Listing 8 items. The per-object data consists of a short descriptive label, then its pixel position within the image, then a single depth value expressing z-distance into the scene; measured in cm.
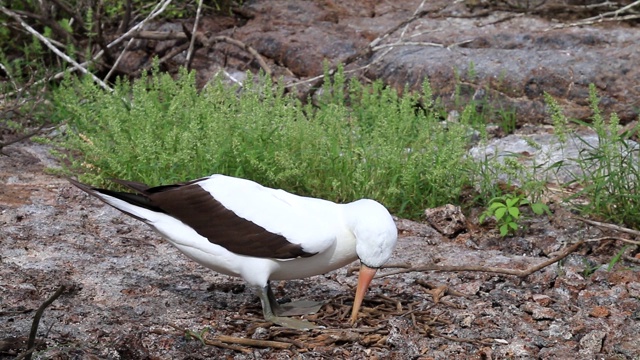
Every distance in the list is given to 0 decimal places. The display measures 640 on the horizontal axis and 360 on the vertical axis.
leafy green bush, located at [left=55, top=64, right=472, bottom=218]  1124
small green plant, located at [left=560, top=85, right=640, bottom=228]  1040
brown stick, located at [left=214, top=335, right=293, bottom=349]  772
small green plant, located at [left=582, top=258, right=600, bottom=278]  963
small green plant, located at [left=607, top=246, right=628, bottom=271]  931
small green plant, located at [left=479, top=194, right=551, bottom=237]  1047
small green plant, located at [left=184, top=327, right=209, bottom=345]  773
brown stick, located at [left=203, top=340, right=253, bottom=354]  765
